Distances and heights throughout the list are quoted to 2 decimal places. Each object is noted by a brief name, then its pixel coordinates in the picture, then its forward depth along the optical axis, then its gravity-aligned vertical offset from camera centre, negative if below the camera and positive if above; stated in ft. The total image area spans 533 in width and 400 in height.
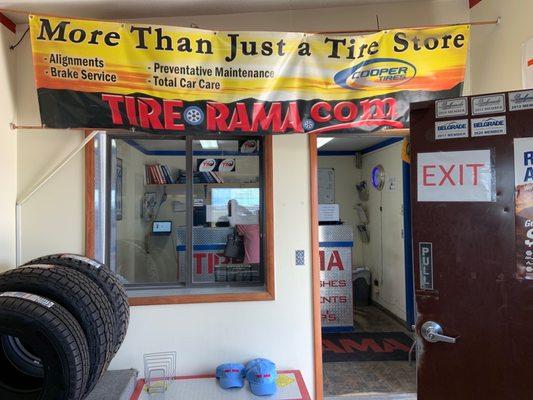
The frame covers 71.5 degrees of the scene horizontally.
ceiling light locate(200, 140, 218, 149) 13.77 +2.60
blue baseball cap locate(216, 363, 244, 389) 8.07 -3.66
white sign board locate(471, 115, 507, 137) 5.27 +1.17
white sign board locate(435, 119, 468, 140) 5.46 +1.18
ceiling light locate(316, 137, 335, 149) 17.21 +3.30
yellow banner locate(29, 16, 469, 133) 7.86 +2.93
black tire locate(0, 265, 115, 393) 5.79 -1.35
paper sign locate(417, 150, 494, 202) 5.36 +0.47
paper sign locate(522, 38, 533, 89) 7.36 +2.87
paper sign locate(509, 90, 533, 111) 5.15 +1.49
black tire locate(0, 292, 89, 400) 5.02 -1.71
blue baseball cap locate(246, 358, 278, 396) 7.81 -3.58
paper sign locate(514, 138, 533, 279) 5.08 -0.02
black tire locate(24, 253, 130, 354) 6.86 -1.29
